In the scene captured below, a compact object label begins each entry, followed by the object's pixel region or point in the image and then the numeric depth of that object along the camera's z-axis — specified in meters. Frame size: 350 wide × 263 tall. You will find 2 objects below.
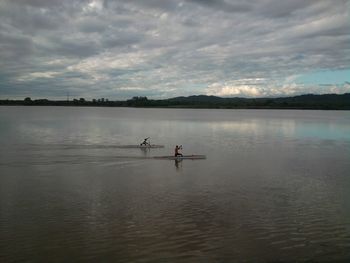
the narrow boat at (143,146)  44.38
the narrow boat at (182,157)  35.38
